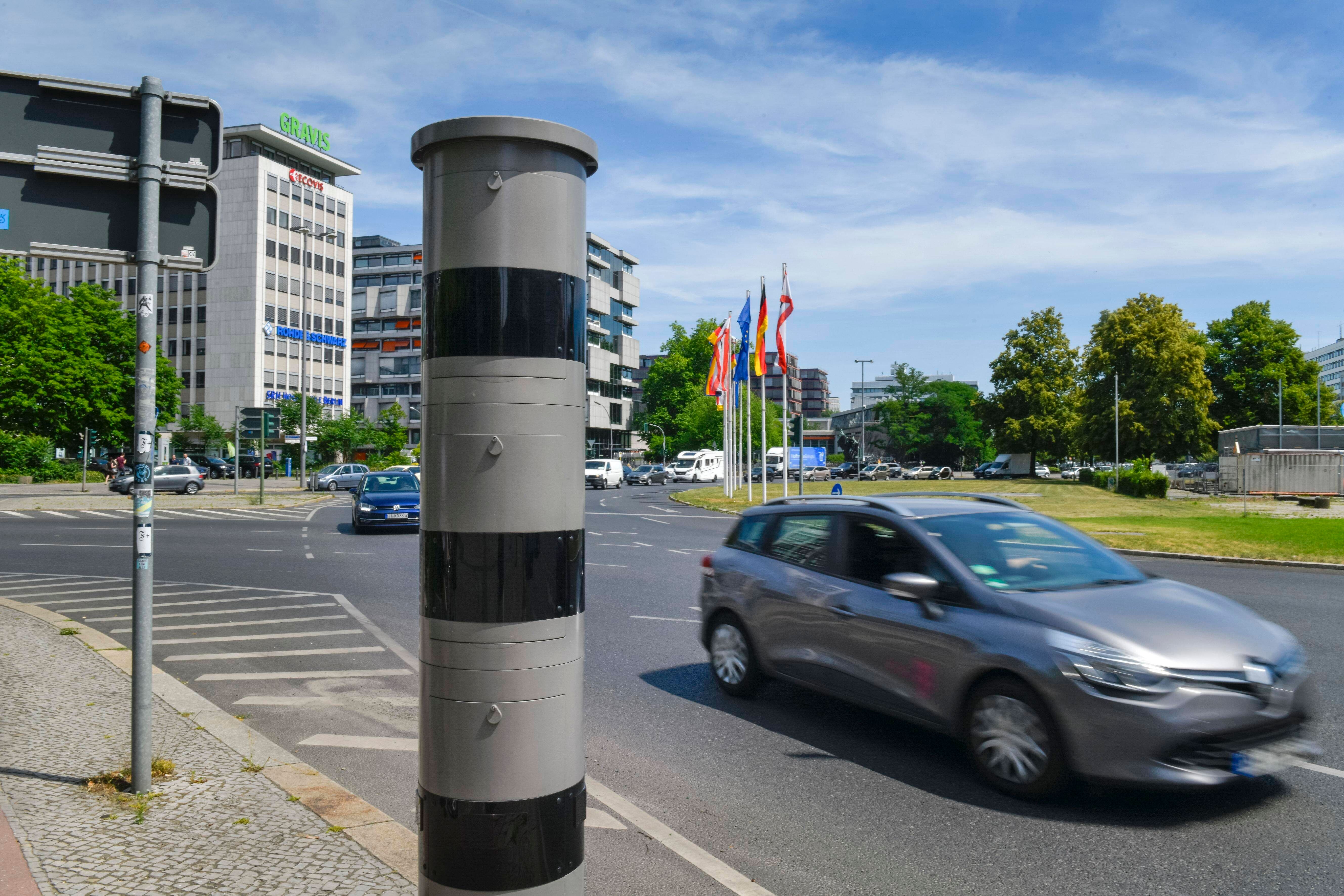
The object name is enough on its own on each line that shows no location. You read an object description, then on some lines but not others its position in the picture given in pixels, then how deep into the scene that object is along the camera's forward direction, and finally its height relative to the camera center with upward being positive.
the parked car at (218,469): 68.75 -0.76
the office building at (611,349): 100.50 +11.95
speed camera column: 2.59 -0.15
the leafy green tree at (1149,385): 56.78 +4.56
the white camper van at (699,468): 73.19 -0.52
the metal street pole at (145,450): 4.56 +0.03
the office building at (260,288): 83.75 +15.07
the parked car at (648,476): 69.19 -1.08
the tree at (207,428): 75.44 +2.27
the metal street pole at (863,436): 100.83 +2.90
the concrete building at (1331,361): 168.38 +17.90
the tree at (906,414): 112.81 +5.47
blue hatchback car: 22.48 -1.07
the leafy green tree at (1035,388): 70.25 +5.37
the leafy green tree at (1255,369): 70.62 +6.83
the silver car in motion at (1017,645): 4.60 -0.96
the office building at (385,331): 104.44 +13.68
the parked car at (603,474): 60.08 -0.88
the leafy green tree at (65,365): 46.47 +4.45
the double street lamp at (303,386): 50.22 +3.73
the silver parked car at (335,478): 48.59 -0.96
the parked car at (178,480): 42.53 -0.96
